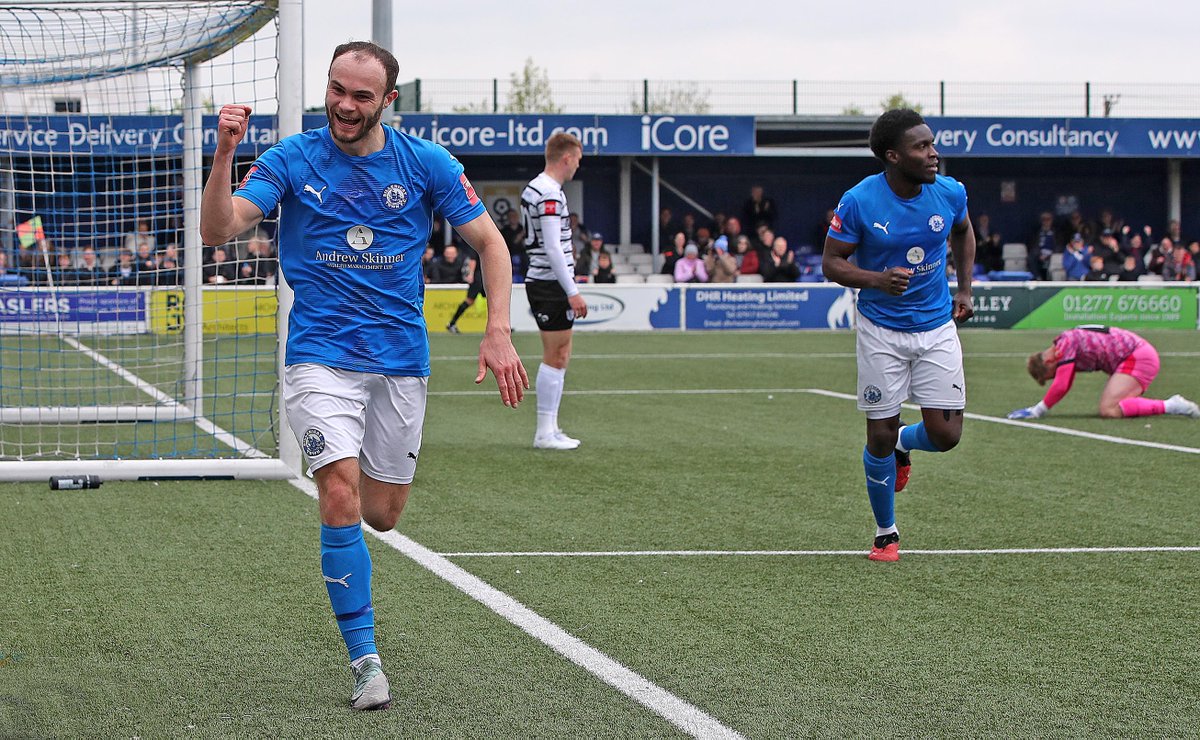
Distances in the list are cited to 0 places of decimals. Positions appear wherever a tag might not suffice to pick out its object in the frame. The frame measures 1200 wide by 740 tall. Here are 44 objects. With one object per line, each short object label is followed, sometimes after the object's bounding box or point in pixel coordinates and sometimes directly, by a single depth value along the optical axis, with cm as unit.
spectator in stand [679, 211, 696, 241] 3347
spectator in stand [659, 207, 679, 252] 3475
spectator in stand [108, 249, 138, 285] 1667
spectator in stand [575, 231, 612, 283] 2782
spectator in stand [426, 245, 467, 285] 2879
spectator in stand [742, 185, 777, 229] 3456
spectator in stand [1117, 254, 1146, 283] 3208
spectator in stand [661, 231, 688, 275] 3278
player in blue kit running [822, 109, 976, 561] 670
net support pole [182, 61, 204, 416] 1151
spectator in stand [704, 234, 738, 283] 3066
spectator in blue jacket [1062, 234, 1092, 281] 3322
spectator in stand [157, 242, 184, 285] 1355
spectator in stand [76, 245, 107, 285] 1817
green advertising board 2866
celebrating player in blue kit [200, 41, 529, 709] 452
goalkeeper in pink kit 1270
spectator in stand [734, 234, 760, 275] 3219
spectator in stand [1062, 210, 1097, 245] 3500
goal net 973
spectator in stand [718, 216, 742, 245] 3269
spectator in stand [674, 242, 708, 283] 3119
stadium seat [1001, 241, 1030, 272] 3759
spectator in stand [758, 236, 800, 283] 3028
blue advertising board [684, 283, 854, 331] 2830
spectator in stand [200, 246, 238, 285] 1676
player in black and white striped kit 1042
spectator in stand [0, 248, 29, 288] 1319
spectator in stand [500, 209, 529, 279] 3086
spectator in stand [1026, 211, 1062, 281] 3419
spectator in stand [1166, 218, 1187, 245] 3522
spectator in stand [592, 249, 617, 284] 3014
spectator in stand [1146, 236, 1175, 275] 3394
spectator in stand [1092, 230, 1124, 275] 3272
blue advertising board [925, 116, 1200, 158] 3494
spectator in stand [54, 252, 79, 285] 2000
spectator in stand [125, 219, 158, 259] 1541
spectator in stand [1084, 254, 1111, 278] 3222
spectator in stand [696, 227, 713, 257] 3300
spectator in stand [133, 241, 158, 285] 1626
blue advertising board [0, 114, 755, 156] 3300
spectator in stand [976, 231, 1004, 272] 3415
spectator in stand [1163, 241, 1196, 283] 3331
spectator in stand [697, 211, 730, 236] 3403
